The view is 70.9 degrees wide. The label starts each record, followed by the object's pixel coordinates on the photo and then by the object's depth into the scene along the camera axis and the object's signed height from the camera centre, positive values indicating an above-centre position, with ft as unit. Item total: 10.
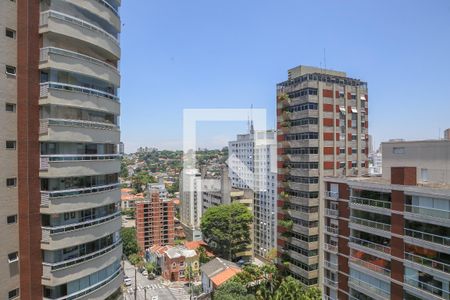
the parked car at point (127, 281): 195.72 -80.09
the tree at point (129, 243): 237.76 -67.94
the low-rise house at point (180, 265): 199.93 -71.21
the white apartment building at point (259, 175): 223.30 -19.29
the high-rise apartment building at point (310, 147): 118.32 +2.36
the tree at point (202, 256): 202.71 -66.51
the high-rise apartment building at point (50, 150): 47.91 +0.66
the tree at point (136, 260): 231.91 -78.69
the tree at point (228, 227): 200.34 -47.74
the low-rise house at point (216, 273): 144.43 -57.82
